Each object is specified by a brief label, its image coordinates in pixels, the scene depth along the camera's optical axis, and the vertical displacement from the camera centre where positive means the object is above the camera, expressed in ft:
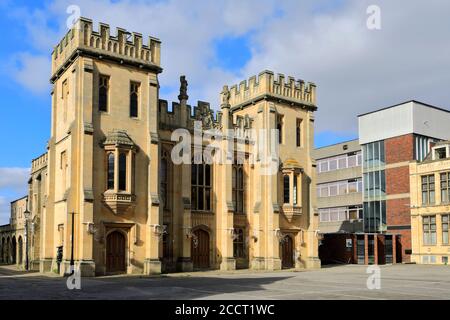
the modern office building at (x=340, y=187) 226.99 +7.59
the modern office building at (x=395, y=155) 192.13 +17.78
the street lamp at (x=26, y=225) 133.80 -4.84
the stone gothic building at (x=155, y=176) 105.19 +6.58
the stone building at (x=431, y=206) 168.86 -0.46
